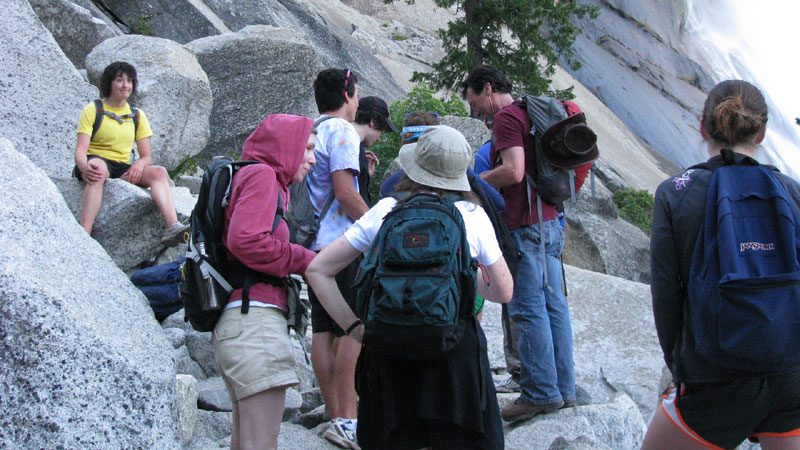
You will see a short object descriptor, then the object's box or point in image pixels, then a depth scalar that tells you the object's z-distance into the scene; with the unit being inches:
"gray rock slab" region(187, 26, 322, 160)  420.2
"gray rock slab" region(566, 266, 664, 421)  229.1
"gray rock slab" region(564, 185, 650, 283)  463.8
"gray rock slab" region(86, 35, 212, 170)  331.3
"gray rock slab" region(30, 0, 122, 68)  410.6
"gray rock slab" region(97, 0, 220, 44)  546.9
